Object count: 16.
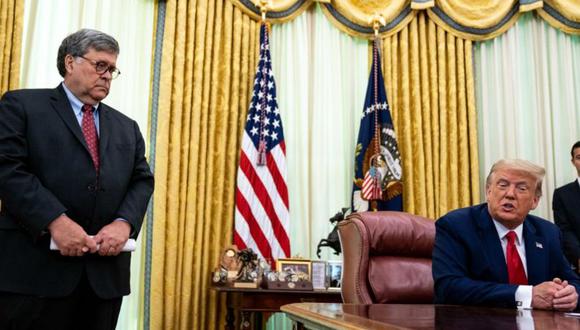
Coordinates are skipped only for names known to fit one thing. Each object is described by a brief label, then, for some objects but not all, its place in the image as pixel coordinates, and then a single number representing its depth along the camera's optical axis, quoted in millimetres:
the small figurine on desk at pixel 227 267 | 4172
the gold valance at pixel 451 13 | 5316
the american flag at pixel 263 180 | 4711
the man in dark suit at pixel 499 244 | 2432
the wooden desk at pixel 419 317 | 1246
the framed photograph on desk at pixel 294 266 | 4211
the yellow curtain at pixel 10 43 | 4043
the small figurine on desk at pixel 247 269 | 4039
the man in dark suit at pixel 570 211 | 4793
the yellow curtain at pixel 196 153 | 4492
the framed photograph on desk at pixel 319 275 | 4301
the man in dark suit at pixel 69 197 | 2102
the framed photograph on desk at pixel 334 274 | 4387
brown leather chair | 2727
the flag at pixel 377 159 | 4992
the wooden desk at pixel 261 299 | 3961
